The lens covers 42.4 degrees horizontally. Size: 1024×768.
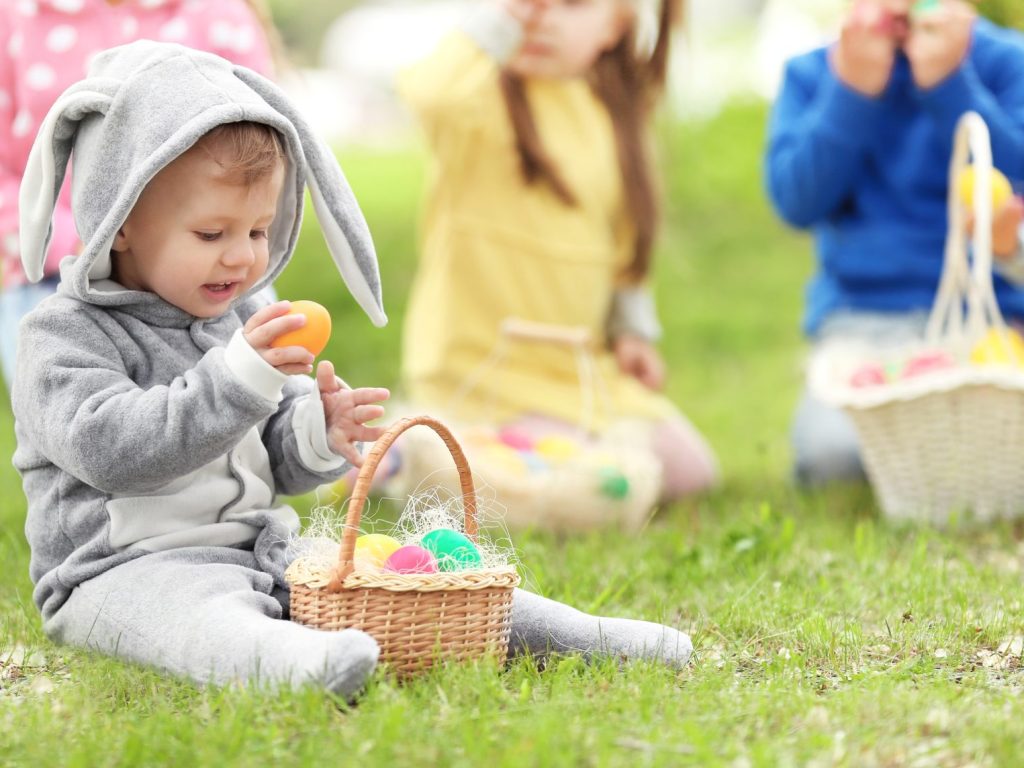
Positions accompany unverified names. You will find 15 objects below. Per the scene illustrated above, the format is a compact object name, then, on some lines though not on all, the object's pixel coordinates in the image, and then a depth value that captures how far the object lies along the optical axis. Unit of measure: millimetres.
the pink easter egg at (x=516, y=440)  3848
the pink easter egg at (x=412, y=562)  2078
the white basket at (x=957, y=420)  3314
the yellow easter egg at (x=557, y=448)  3744
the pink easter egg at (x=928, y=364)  3510
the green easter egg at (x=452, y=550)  2121
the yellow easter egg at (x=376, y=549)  2133
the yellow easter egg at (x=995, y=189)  3445
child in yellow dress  4004
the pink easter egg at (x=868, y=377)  3623
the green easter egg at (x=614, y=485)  3494
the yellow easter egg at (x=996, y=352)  3486
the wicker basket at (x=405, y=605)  1967
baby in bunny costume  2049
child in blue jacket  3766
